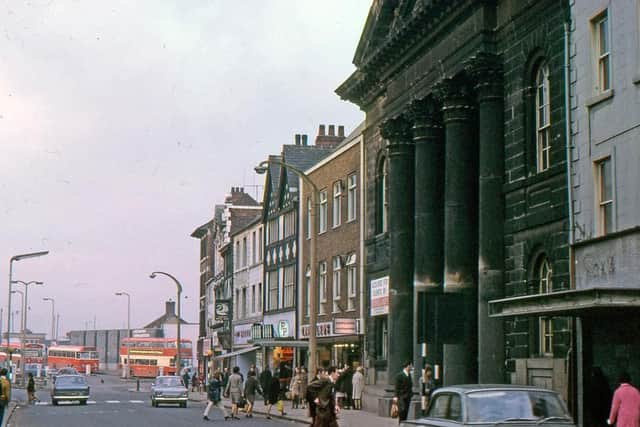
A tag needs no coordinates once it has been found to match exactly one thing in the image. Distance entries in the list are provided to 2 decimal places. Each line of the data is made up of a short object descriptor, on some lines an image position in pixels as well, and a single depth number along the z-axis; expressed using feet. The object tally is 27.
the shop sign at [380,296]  137.69
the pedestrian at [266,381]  141.38
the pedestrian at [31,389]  194.16
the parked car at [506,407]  51.31
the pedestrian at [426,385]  95.45
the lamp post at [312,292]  113.80
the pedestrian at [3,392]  97.50
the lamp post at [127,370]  376.17
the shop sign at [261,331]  216.27
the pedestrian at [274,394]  138.00
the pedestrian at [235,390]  136.98
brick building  155.94
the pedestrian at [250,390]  141.69
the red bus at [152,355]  352.69
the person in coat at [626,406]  63.00
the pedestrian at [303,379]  147.33
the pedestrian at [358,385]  136.98
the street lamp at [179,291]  223.92
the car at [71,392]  185.16
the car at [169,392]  172.76
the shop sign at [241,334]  241.02
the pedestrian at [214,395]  131.61
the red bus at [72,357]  388.78
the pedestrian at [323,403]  63.77
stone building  93.04
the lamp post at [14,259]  191.72
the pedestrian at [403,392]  101.30
